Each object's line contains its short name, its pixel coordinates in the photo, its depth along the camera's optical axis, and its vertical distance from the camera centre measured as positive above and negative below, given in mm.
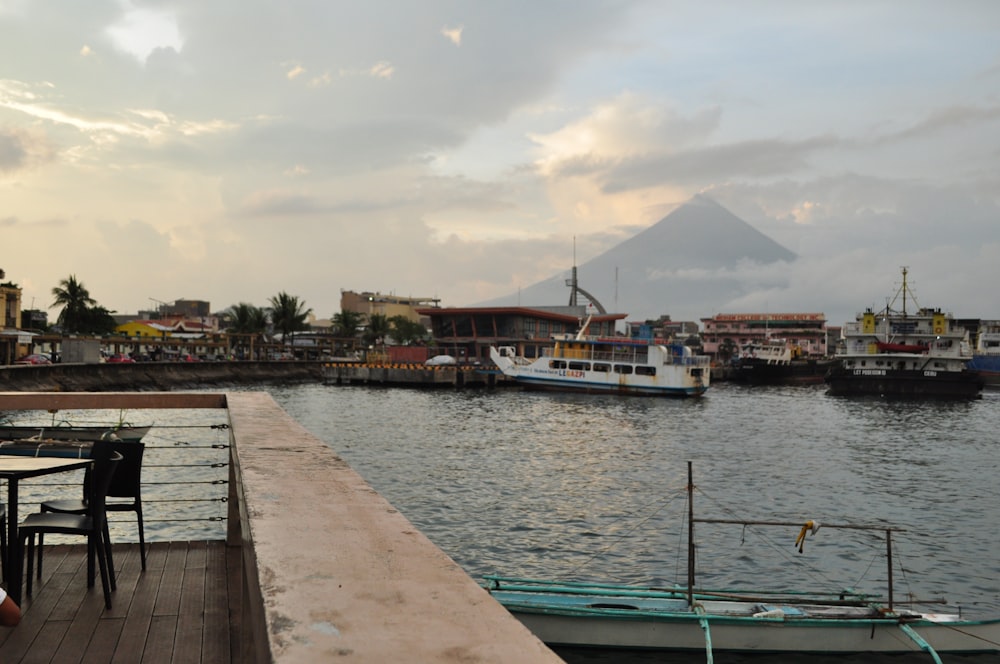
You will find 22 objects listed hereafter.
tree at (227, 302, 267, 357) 90250 +2509
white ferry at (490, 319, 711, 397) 58125 -1938
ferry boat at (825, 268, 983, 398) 60188 -1159
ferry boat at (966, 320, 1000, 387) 86188 -1410
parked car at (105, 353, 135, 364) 58969 -1333
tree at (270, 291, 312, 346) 91438 +3363
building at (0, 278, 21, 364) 48062 +1580
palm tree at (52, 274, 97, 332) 71875 +3701
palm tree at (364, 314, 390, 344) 108438 +1920
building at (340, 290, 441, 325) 150000 +8174
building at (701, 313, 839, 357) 130750 +2124
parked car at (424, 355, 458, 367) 73625 -1732
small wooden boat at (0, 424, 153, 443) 10822 -1336
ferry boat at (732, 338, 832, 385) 82812 -2925
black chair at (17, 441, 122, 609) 4234 -992
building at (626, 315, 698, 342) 153462 +3363
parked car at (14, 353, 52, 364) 48766 -1095
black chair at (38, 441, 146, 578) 4945 -886
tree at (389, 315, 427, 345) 125950 +2093
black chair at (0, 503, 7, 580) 4191 -1091
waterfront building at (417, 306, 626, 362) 86375 +1714
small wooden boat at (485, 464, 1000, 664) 8422 -3106
